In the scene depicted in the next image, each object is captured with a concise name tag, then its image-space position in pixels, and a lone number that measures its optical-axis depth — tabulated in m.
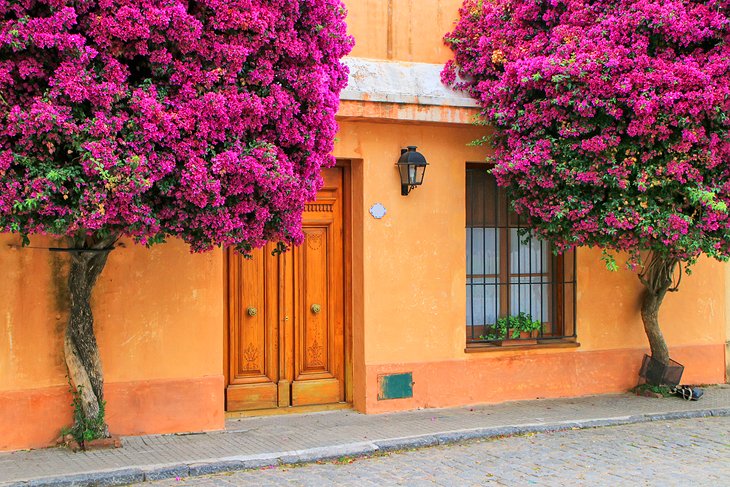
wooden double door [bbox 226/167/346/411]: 8.25
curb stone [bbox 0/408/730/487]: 6.05
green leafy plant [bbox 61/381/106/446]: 6.78
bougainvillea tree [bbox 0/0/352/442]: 5.24
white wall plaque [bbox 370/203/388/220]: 8.45
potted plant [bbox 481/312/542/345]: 9.20
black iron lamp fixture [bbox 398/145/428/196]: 8.36
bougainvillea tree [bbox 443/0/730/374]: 7.42
